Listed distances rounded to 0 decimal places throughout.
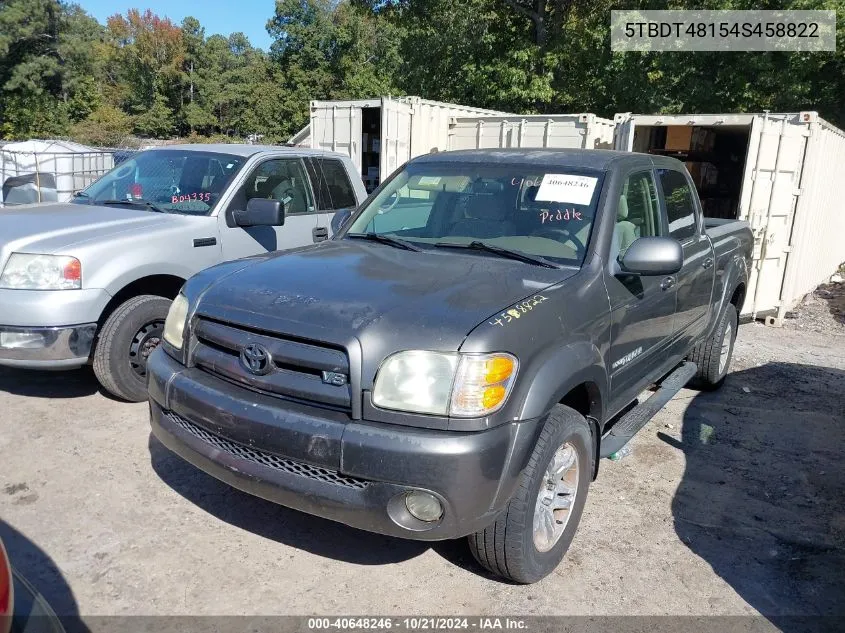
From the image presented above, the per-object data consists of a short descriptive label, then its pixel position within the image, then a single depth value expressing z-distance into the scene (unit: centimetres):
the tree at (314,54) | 5531
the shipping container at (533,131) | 1011
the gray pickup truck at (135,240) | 428
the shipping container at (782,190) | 786
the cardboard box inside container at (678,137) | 1084
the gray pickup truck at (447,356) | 253
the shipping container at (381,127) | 991
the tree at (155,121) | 5747
